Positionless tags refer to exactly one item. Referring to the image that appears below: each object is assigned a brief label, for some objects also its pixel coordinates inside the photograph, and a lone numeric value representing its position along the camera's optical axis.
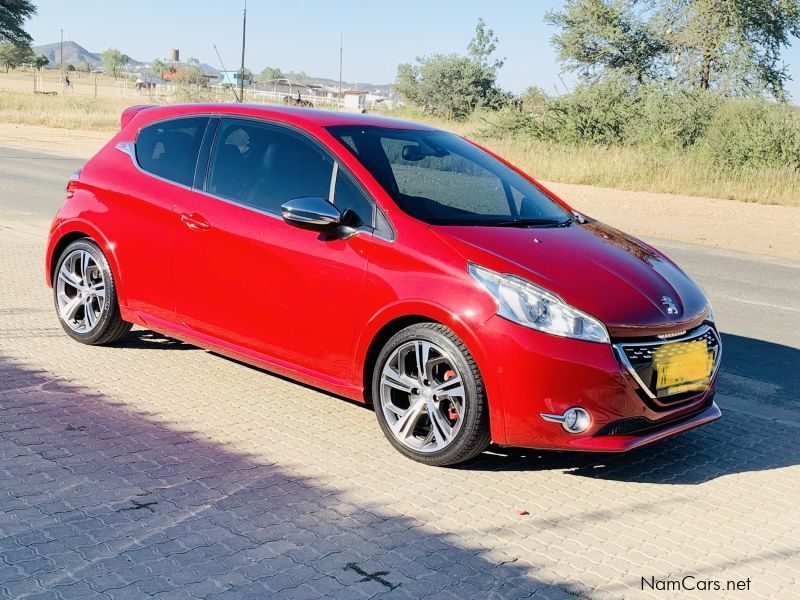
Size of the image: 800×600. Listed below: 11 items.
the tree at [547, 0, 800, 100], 36.78
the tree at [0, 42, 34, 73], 117.56
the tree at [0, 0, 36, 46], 59.81
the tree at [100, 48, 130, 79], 184.62
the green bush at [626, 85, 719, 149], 30.16
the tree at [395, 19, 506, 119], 56.34
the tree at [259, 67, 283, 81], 183.43
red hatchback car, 4.45
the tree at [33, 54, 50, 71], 128.95
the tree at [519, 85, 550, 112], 35.59
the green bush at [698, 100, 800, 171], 27.12
